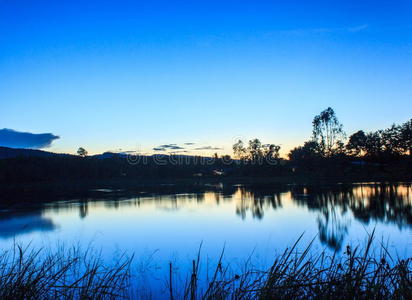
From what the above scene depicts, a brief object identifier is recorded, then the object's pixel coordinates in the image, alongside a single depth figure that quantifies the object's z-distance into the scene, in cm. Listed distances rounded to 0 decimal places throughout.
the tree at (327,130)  5416
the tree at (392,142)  5488
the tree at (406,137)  5384
